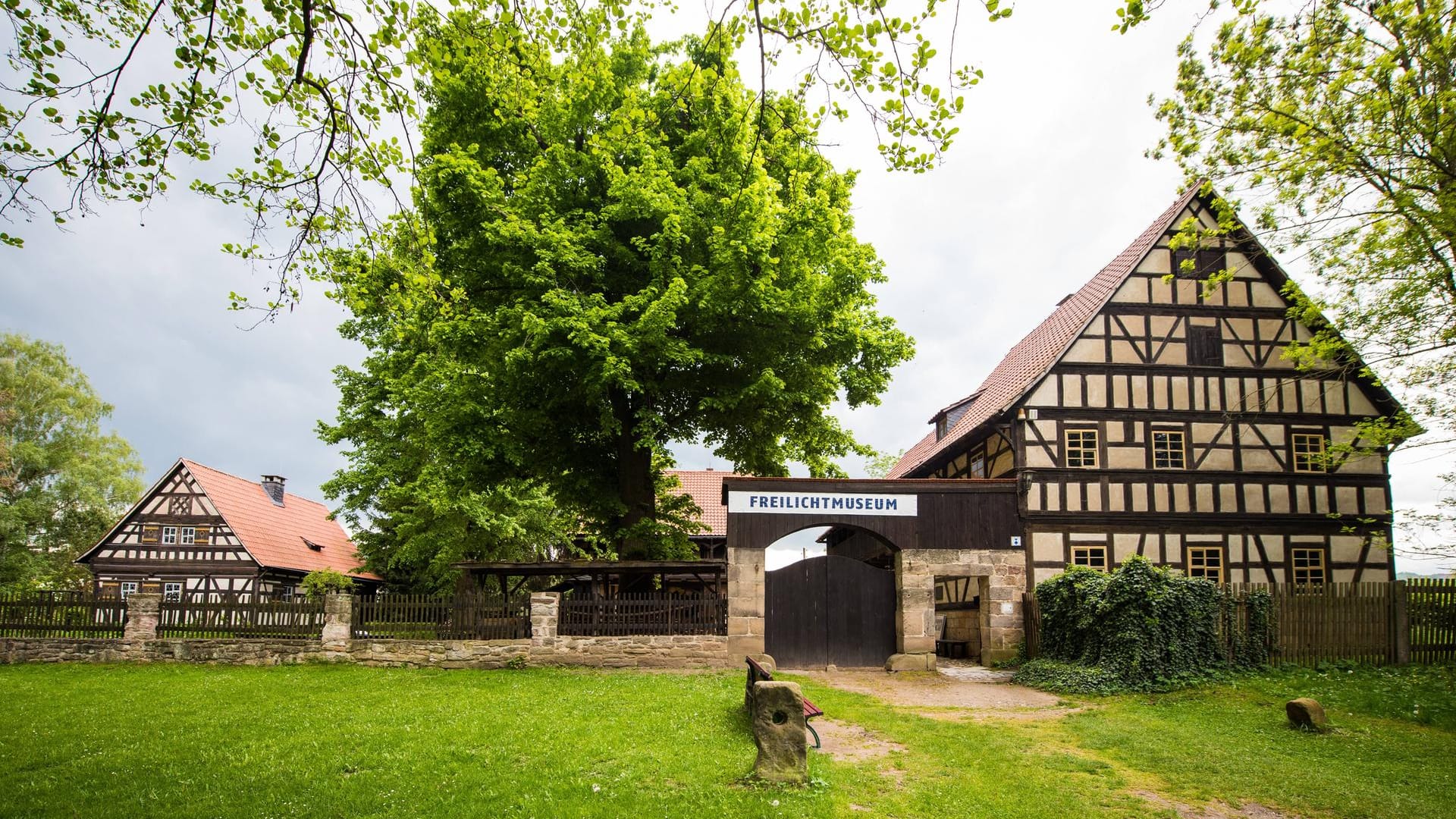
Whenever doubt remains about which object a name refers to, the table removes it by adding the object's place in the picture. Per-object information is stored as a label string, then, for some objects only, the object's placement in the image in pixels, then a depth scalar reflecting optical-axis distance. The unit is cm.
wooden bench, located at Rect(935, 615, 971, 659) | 2098
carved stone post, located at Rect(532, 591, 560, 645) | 1659
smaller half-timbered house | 3266
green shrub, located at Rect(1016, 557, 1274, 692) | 1420
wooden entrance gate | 1756
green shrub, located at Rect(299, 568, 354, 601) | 2427
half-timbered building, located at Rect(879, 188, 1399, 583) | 1897
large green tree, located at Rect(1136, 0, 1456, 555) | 1238
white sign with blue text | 1756
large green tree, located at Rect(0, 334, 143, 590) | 3338
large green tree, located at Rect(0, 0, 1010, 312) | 610
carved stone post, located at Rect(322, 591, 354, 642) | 1677
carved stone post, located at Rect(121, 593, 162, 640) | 1709
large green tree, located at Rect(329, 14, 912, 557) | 1633
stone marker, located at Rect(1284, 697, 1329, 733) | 1038
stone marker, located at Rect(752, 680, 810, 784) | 719
